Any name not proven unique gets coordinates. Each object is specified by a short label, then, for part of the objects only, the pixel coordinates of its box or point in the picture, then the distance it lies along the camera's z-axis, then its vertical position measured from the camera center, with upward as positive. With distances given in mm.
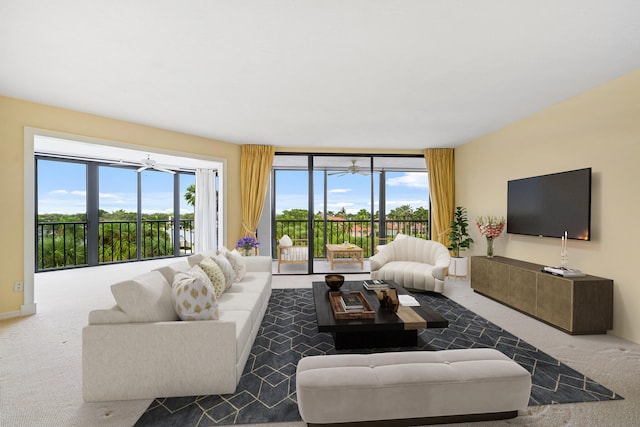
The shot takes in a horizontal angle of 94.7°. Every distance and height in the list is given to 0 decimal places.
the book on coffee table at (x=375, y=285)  3490 -920
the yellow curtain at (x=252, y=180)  5555 +563
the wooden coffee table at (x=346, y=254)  6059 -938
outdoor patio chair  5867 -868
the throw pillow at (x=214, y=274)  2871 -641
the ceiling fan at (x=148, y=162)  5418 +875
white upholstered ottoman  1560 -984
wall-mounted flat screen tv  3191 +67
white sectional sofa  1895 -929
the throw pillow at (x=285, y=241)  6018 -644
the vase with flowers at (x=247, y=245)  4527 -542
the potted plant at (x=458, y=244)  5355 -610
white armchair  4363 -874
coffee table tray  2549 -913
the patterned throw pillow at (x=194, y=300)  2053 -639
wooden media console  2932 -943
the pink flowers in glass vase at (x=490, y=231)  4379 -309
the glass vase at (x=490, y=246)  4410 -537
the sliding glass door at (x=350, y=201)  7219 +223
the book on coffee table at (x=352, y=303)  2691 -913
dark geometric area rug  1814 -1256
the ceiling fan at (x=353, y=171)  6840 +950
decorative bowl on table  3365 -824
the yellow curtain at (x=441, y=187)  5883 +464
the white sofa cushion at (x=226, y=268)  3199 -645
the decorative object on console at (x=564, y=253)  3223 -471
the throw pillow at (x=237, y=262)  3582 -649
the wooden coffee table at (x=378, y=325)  2400 -944
